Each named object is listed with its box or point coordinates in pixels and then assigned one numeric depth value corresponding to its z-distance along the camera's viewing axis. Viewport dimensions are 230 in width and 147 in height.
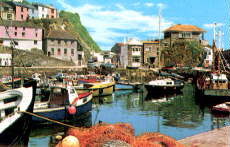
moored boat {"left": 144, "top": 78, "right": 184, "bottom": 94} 43.94
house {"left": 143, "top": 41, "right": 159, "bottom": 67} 77.39
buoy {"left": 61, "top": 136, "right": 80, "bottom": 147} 8.82
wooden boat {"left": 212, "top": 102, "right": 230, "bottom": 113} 25.88
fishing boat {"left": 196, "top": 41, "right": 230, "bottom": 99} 33.62
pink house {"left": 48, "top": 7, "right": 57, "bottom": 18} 100.94
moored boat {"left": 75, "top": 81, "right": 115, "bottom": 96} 37.19
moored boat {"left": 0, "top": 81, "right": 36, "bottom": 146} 11.89
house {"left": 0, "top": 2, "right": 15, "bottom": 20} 83.44
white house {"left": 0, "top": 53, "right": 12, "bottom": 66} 63.45
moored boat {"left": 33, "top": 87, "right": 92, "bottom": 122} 20.16
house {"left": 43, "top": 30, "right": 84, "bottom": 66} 78.56
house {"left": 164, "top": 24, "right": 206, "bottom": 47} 79.31
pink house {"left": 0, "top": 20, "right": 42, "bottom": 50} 74.69
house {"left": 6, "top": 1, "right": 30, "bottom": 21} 86.91
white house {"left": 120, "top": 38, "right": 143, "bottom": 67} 77.81
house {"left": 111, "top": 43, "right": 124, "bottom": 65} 85.30
